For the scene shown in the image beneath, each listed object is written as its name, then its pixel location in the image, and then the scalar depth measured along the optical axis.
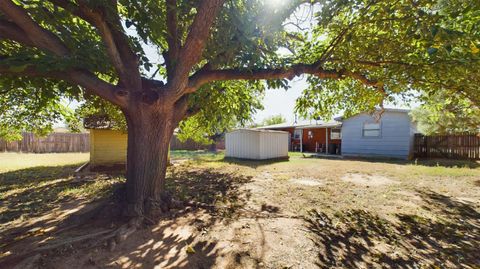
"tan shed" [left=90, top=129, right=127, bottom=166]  10.56
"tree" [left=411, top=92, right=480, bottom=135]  13.03
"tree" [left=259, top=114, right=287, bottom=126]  49.82
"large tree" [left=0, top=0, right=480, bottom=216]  3.44
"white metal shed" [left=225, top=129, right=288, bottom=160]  15.24
